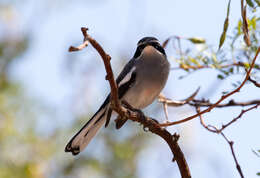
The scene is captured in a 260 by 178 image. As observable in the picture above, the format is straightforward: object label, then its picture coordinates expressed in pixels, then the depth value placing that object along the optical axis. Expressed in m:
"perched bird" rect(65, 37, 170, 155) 6.24
